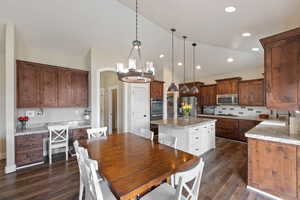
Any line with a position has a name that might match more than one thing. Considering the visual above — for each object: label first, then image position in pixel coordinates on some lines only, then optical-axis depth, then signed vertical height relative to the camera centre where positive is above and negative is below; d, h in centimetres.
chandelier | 210 +40
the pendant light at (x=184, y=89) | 418 +31
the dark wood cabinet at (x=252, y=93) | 486 +24
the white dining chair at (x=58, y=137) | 329 -89
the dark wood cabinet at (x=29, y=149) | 303 -107
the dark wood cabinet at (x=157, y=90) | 570 +42
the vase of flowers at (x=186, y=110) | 423 -31
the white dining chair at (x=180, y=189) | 111 -81
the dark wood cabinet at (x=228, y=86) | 538 +54
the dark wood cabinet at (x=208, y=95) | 609 +21
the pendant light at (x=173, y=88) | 392 +32
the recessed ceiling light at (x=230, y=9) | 209 +134
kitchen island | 344 -86
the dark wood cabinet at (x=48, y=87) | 360 +35
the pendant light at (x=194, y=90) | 444 +30
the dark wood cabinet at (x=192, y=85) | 653 +69
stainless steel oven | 575 -37
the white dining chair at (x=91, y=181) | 118 -73
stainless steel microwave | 543 +2
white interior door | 506 -25
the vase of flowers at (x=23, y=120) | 332 -45
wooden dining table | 118 -69
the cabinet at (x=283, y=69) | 205 +45
